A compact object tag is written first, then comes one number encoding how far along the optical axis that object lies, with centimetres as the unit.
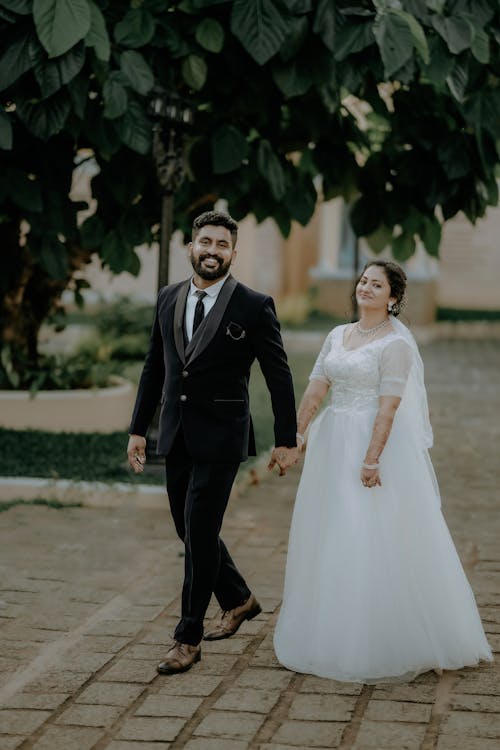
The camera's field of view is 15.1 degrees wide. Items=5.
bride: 776
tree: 1080
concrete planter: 1635
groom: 785
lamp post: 1250
